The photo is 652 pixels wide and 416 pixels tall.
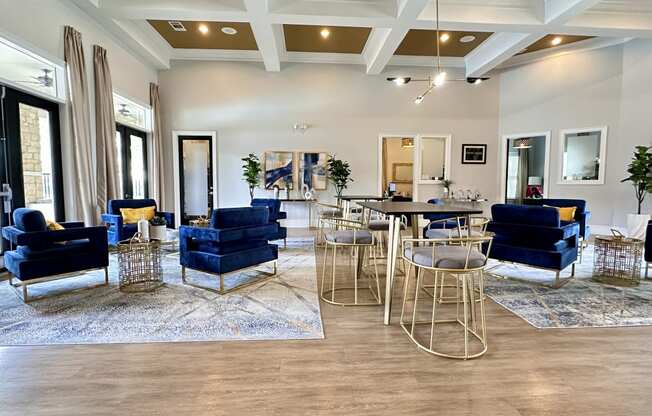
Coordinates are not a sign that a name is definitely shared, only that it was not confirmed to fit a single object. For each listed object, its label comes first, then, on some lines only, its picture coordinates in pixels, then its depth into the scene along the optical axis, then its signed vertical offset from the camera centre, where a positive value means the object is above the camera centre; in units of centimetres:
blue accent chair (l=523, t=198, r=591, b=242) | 524 -44
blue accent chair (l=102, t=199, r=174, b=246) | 487 -58
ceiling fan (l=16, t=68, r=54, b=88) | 437 +140
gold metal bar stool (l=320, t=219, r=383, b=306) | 317 -57
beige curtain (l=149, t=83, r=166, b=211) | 731 +69
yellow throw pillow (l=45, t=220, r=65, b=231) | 355 -46
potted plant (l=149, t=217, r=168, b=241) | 460 -63
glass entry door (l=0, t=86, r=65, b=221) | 401 +39
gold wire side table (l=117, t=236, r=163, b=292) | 352 -90
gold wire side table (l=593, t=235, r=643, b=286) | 380 -92
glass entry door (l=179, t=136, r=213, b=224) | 790 +19
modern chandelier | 402 +142
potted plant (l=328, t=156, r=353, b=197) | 765 +23
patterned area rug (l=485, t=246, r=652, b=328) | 279 -116
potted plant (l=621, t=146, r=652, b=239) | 600 +3
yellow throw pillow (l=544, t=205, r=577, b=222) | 522 -49
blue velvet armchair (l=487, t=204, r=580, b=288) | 359 -63
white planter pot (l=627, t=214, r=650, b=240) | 601 -77
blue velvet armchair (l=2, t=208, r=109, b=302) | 317 -69
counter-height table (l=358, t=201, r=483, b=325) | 265 -31
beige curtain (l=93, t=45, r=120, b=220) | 531 +83
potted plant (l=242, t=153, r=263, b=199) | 750 +28
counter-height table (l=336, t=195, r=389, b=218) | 542 -27
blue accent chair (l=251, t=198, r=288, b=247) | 591 -45
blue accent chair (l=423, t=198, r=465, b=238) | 453 -64
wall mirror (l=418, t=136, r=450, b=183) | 826 +60
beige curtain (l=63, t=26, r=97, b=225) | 466 +88
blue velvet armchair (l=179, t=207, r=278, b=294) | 336 -65
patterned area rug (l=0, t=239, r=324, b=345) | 250 -114
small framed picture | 830 +72
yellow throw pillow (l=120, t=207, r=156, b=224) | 529 -51
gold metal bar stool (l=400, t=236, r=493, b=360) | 219 -58
